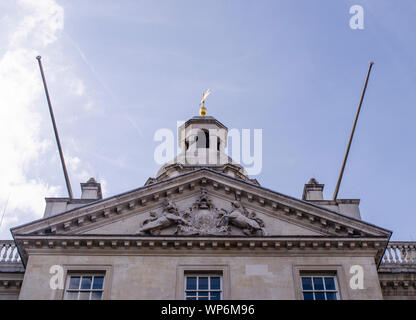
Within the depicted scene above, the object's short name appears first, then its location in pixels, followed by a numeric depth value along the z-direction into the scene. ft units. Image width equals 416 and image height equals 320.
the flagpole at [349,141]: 93.21
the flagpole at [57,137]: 94.69
